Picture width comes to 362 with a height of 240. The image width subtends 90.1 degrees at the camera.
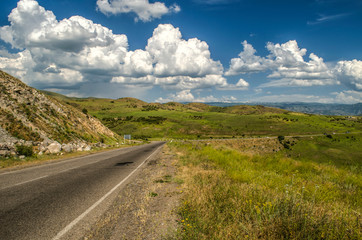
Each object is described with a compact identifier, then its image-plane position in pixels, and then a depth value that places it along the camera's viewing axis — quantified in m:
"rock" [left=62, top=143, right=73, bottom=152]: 21.49
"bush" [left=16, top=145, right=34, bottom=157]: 16.46
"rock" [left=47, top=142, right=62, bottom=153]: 19.97
